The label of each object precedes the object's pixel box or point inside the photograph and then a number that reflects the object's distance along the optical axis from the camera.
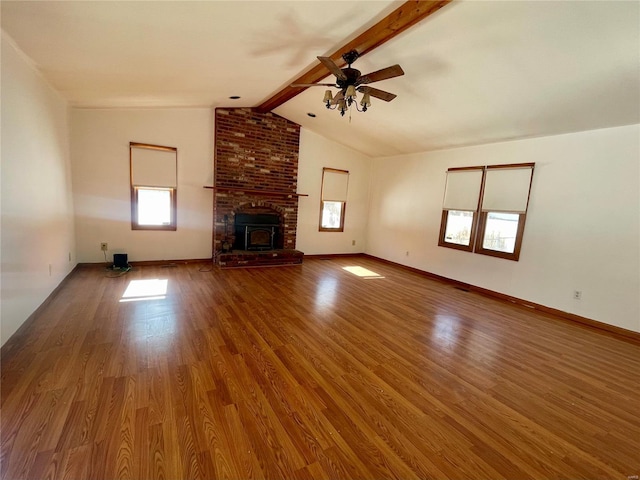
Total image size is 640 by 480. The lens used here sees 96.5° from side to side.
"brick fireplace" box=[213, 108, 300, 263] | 5.69
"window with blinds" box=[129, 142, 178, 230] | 5.05
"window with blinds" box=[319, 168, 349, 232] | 6.90
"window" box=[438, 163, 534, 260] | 4.40
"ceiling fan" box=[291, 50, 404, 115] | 2.74
